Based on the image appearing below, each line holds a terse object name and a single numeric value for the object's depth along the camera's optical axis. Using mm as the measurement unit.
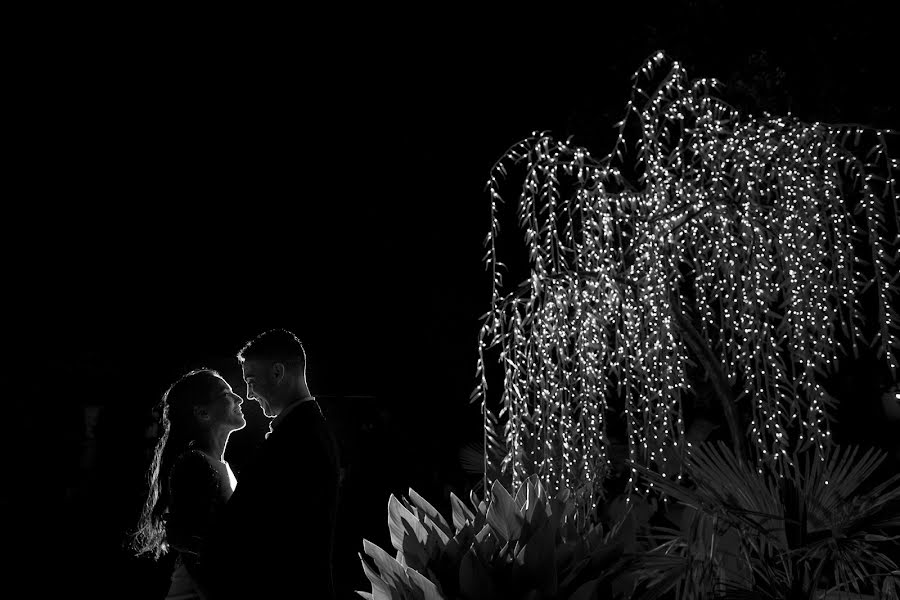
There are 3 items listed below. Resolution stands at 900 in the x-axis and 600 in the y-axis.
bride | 2170
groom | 1881
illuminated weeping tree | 2650
